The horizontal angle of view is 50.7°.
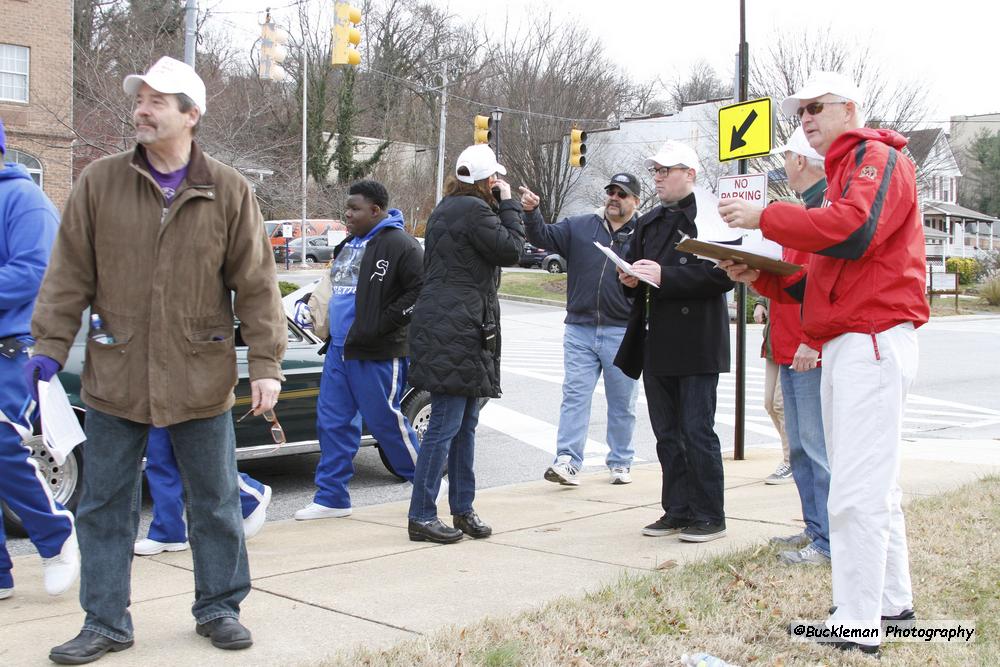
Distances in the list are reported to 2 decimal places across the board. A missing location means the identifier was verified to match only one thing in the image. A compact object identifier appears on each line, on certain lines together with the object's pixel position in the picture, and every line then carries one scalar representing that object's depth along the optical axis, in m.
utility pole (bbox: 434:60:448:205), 38.56
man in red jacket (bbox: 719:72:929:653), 3.86
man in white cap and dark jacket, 5.74
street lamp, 24.25
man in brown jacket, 3.81
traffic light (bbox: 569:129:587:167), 22.22
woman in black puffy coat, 5.67
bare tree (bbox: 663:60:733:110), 65.81
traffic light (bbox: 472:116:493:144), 22.20
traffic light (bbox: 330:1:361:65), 18.34
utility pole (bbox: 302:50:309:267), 40.22
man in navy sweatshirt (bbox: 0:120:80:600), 4.55
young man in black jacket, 6.52
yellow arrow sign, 8.68
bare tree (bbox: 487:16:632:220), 56.72
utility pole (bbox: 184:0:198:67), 14.45
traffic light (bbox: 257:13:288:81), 21.41
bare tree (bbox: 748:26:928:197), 42.47
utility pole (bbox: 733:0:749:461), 8.77
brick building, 31.16
